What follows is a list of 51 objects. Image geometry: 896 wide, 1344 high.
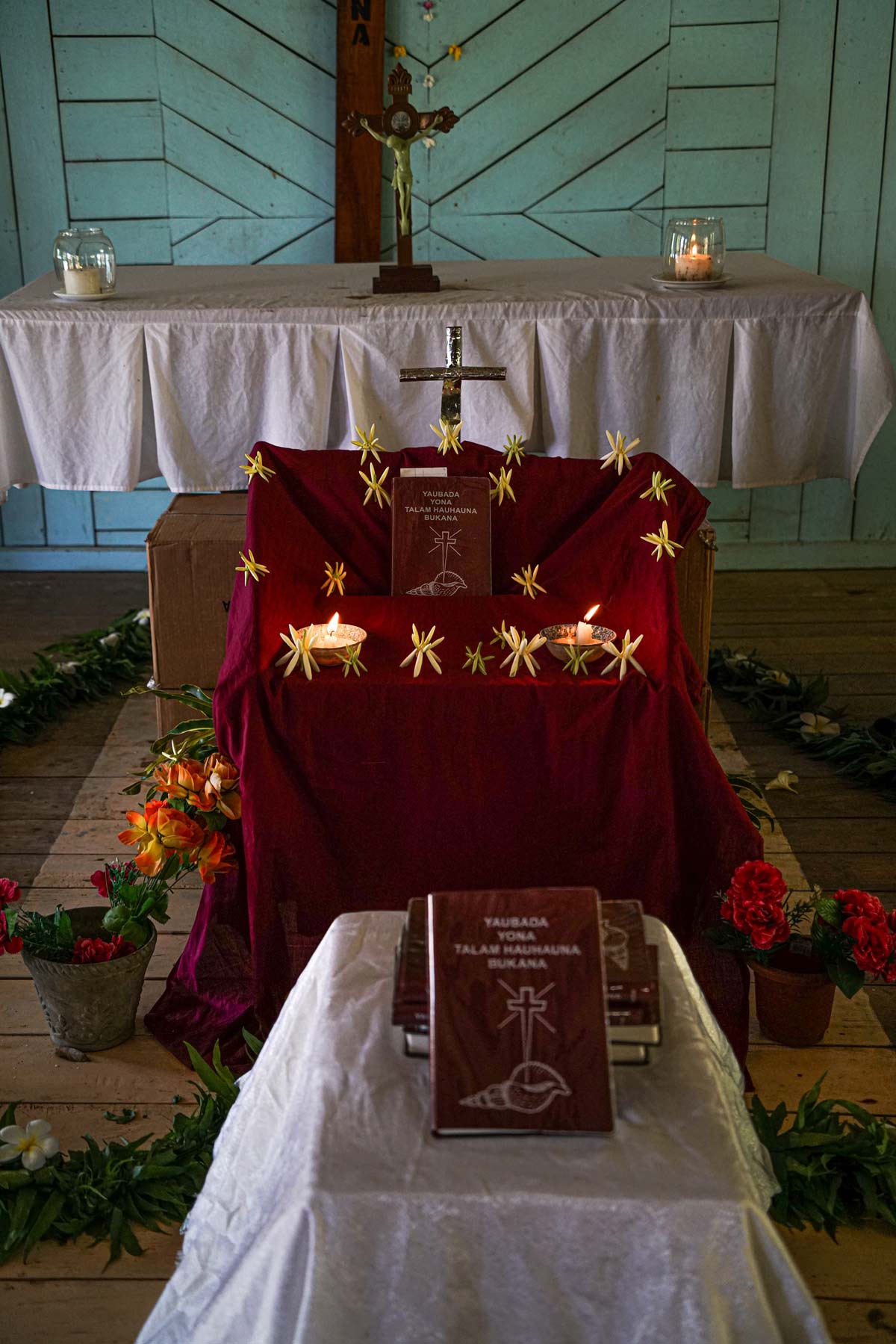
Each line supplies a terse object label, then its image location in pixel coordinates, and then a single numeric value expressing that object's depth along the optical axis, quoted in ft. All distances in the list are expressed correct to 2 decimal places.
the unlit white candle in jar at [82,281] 10.07
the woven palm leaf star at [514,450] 7.14
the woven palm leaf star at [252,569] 6.52
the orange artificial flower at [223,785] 6.24
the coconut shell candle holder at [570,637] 6.16
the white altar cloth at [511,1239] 3.40
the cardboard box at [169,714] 8.55
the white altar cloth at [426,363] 9.74
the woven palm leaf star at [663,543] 6.45
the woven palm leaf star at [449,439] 7.16
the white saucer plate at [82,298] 9.96
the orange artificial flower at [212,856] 6.20
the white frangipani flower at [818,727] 10.21
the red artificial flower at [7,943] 6.09
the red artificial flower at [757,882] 5.89
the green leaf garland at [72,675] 10.80
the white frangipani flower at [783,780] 7.98
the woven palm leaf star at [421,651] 6.05
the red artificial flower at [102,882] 6.62
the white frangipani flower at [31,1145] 5.67
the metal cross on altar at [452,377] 7.61
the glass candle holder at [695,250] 10.10
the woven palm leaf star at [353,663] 6.07
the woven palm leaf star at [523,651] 6.07
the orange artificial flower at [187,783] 6.22
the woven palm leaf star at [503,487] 7.04
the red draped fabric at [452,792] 5.94
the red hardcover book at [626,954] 3.84
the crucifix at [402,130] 9.43
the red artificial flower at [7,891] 6.17
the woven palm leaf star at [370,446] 7.09
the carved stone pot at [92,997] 6.43
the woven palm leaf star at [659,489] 6.67
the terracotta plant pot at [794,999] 6.45
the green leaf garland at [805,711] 9.77
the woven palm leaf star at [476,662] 6.08
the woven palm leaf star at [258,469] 6.86
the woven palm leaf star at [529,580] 7.00
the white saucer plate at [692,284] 9.99
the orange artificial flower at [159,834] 6.07
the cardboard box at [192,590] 8.27
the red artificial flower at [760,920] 5.88
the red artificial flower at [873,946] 5.96
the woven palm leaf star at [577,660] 6.09
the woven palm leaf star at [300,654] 6.00
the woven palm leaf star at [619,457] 6.91
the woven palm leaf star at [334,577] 7.04
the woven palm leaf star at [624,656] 6.02
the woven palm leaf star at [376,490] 7.00
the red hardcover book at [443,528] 6.92
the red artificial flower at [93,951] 6.48
